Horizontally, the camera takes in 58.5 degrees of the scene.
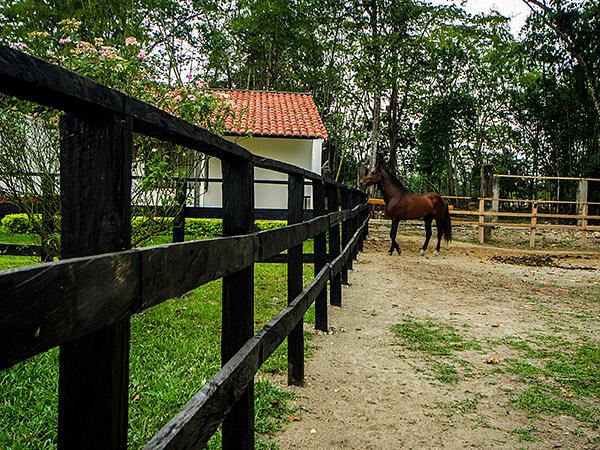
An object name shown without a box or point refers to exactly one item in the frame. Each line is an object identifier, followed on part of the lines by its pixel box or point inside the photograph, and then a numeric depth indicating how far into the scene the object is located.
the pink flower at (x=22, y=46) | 4.85
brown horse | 12.53
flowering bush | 4.55
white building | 16.56
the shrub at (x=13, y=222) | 8.93
